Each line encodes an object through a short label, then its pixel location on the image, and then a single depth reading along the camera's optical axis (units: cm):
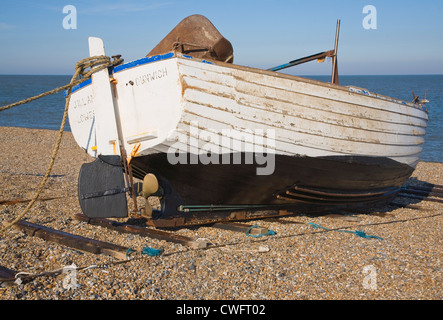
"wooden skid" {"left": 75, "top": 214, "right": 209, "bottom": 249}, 484
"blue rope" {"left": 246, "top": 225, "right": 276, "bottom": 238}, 537
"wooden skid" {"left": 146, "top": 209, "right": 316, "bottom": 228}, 546
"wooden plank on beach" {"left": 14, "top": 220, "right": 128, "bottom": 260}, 452
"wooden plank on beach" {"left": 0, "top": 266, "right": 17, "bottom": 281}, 366
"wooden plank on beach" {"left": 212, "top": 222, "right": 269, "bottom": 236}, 545
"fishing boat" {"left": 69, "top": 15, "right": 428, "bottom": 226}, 471
